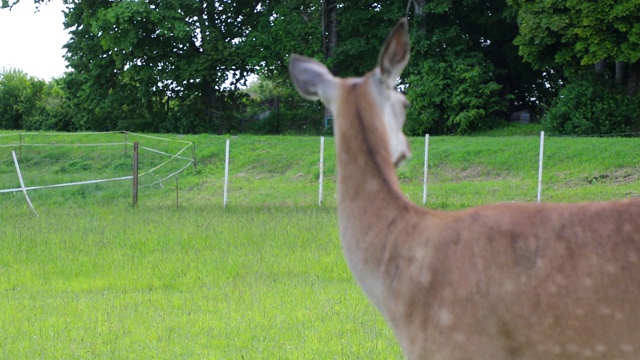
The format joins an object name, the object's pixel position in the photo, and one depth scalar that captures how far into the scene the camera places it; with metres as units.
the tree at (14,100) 53.88
